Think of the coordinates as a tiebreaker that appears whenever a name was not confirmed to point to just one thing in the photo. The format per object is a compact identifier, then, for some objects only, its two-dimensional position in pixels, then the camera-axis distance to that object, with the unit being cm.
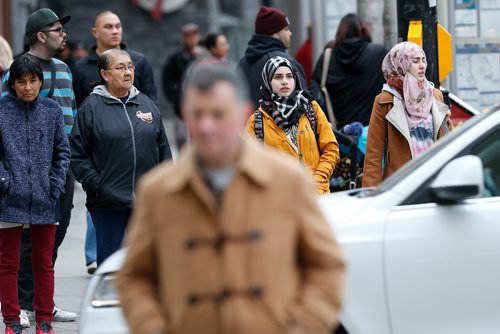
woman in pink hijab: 1539
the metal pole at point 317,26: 2888
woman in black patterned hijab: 1525
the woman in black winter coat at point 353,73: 2124
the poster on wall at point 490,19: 2180
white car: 1074
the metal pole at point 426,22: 1755
